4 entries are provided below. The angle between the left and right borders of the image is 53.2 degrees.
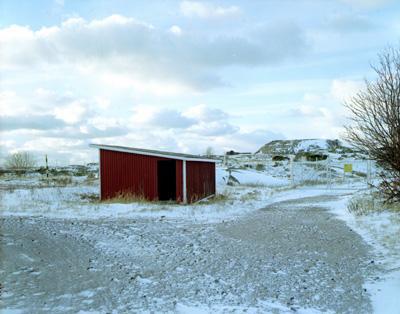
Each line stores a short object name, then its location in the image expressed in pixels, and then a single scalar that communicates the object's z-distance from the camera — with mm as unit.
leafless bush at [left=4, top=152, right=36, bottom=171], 37594
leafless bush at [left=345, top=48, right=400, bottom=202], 7496
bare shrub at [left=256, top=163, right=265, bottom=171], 40119
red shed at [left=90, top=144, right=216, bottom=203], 15789
